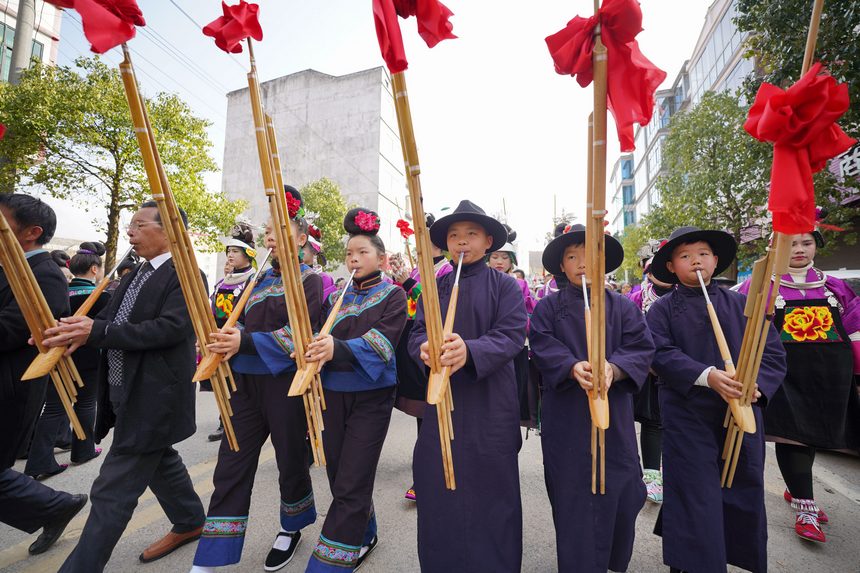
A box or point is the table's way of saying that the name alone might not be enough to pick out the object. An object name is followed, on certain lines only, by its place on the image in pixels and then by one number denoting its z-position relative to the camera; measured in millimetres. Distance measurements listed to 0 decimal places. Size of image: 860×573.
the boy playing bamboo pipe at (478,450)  1948
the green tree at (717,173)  10000
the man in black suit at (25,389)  2328
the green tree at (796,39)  4195
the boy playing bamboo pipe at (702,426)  2145
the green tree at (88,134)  8492
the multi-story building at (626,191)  45688
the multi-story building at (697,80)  18889
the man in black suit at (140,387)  2098
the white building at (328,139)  28031
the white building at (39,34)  13680
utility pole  6539
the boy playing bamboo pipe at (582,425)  2025
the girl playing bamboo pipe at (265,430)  2279
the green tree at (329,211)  20500
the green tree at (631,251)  23281
